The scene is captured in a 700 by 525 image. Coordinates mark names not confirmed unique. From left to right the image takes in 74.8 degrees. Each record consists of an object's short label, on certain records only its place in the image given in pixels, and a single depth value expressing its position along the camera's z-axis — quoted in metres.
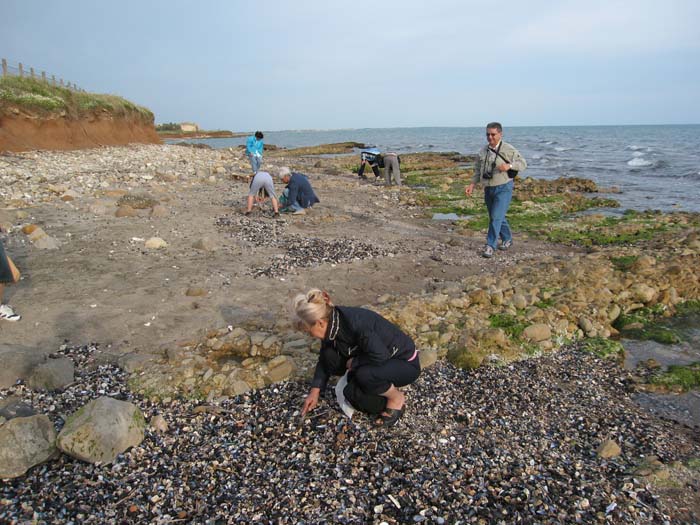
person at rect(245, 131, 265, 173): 17.32
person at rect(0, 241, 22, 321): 5.57
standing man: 8.48
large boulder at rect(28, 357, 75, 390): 4.62
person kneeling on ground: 12.57
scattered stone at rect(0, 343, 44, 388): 4.67
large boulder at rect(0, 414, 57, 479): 3.45
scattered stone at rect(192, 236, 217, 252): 9.07
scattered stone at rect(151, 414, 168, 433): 4.11
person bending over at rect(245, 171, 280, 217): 12.14
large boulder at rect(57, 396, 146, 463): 3.60
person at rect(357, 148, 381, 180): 22.38
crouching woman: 3.73
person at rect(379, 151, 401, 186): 21.14
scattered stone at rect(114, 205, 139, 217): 10.79
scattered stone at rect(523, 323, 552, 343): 5.88
